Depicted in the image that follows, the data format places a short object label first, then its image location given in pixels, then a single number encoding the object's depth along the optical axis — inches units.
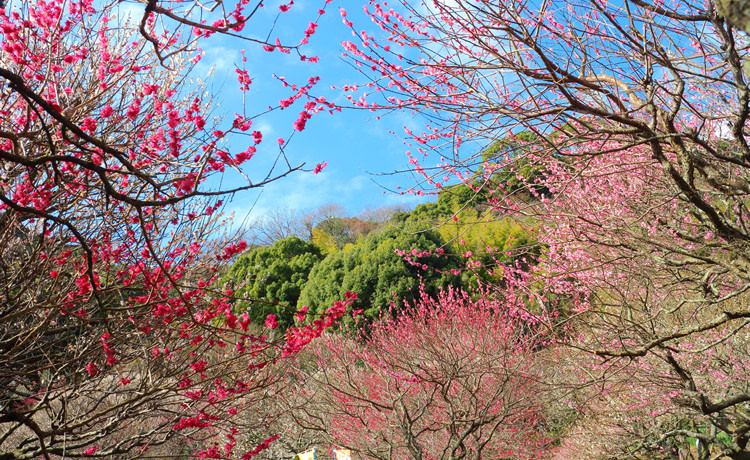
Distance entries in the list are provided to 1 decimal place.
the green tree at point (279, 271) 621.5
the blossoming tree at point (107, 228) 131.5
